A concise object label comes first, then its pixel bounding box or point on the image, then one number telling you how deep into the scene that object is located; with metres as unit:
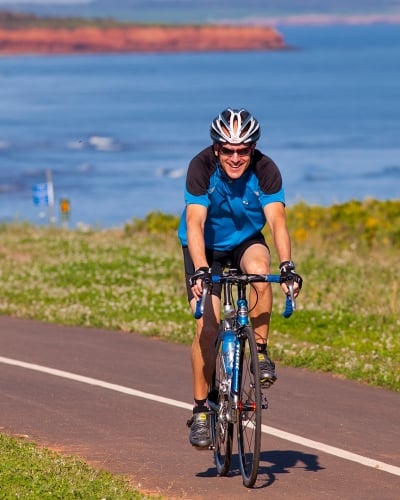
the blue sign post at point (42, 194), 55.72
